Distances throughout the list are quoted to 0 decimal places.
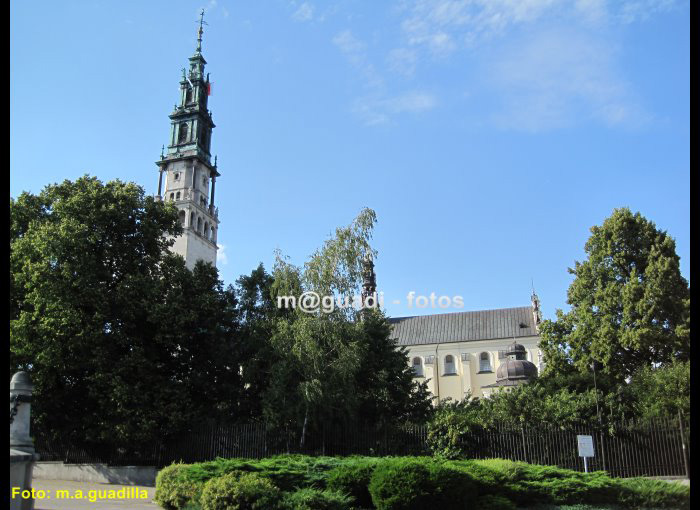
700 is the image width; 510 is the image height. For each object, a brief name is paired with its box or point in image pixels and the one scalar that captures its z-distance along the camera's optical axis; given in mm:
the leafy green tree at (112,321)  21656
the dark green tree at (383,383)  25203
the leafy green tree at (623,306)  30484
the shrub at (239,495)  11641
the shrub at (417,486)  12062
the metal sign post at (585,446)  17891
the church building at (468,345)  60375
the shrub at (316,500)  11828
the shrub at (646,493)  12576
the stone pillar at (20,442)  8727
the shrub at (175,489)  12914
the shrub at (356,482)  13062
